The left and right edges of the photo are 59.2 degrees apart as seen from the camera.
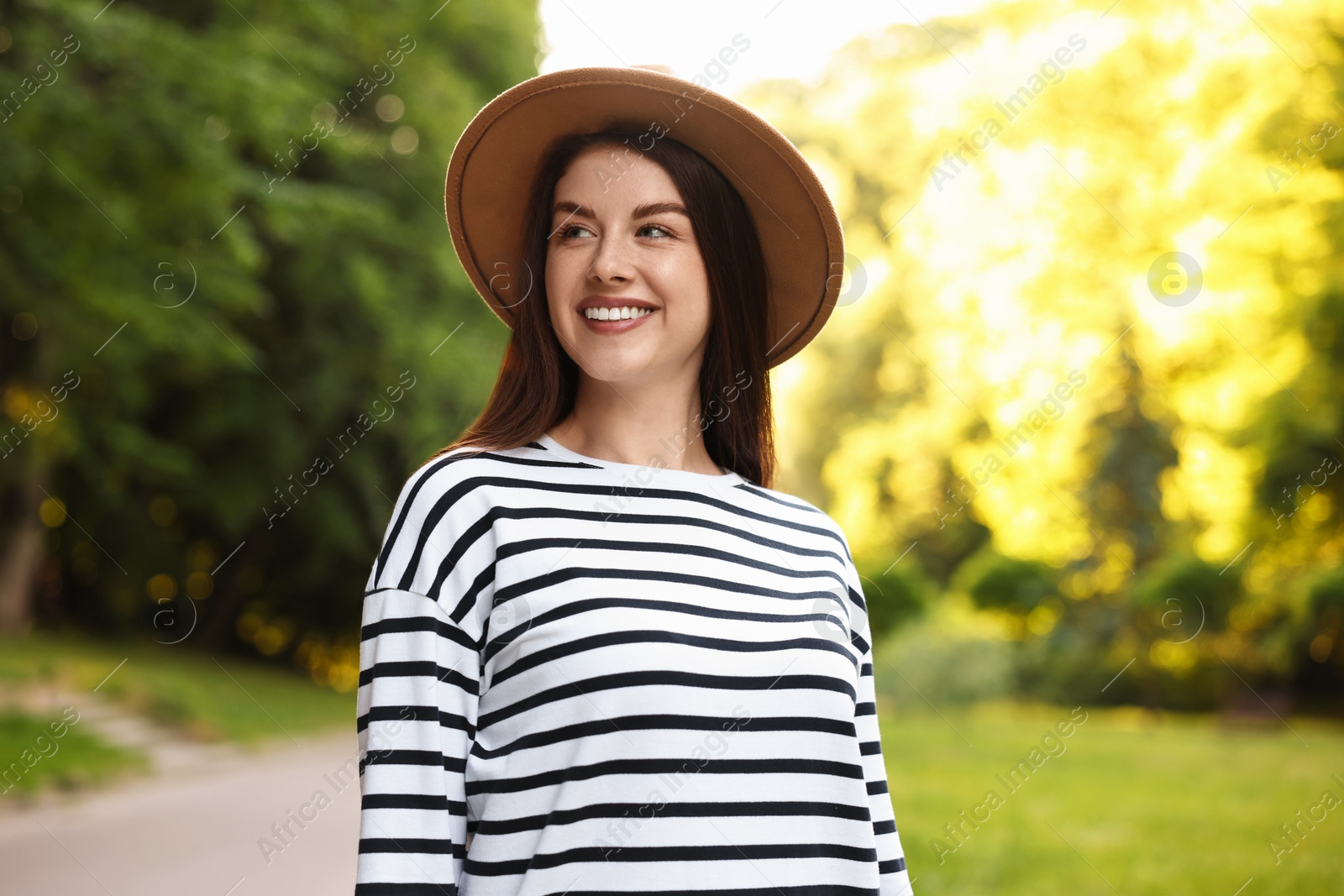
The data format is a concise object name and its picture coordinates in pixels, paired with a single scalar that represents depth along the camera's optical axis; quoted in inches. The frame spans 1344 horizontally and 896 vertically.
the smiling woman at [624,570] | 62.9
